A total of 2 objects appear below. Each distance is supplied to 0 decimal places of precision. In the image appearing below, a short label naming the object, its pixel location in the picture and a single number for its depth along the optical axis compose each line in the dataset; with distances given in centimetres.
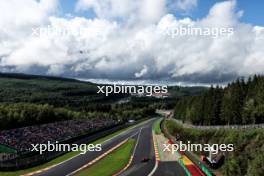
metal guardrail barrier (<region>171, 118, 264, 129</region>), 4792
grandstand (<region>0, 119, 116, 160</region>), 4952
